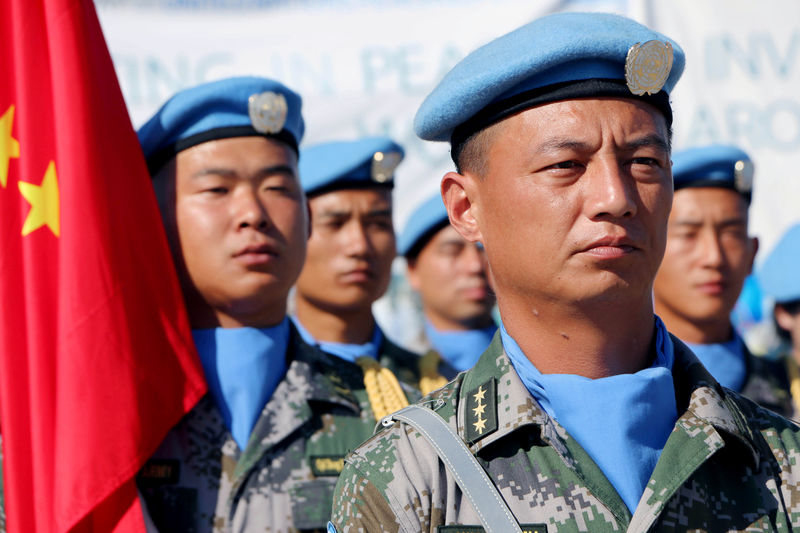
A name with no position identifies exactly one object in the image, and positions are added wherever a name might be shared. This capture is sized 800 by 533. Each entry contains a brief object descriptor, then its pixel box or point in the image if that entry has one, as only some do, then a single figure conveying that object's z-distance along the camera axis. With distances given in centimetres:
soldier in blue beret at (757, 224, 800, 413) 538
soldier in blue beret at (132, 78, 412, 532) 308
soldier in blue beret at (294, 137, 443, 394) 488
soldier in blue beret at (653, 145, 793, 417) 448
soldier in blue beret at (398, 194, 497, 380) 588
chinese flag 285
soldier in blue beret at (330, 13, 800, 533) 193
